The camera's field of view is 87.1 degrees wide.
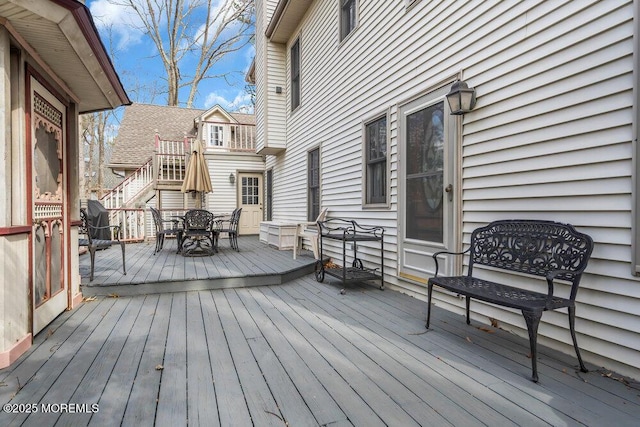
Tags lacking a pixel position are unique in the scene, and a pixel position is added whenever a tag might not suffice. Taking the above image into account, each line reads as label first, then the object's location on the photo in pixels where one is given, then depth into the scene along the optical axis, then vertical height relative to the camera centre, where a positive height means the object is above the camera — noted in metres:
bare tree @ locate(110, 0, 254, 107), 16.64 +9.05
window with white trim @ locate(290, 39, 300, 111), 8.09 +3.20
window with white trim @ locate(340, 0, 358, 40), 5.62 +3.21
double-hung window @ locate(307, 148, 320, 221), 6.89 +0.46
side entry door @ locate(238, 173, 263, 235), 11.35 +0.14
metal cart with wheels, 4.24 -0.87
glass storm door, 3.37 +0.24
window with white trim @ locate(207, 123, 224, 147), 11.91 +2.52
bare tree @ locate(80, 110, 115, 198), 16.96 +3.73
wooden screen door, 2.74 +0.01
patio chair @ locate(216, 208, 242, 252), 7.26 -0.52
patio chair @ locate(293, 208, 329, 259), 5.96 -0.54
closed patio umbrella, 7.65 +0.74
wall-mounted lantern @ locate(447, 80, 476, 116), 3.06 +0.99
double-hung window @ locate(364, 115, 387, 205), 4.62 +0.64
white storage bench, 7.15 -0.62
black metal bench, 2.10 -0.42
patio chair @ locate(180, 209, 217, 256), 6.47 -0.44
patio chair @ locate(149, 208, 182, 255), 6.70 -0.51
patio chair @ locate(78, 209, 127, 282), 4.05 -0.46
